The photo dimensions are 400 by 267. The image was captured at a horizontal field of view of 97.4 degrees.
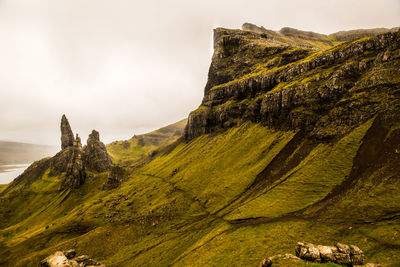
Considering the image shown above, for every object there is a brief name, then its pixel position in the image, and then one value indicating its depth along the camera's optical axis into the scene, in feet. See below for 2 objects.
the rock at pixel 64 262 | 149.79
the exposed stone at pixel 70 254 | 196.24
